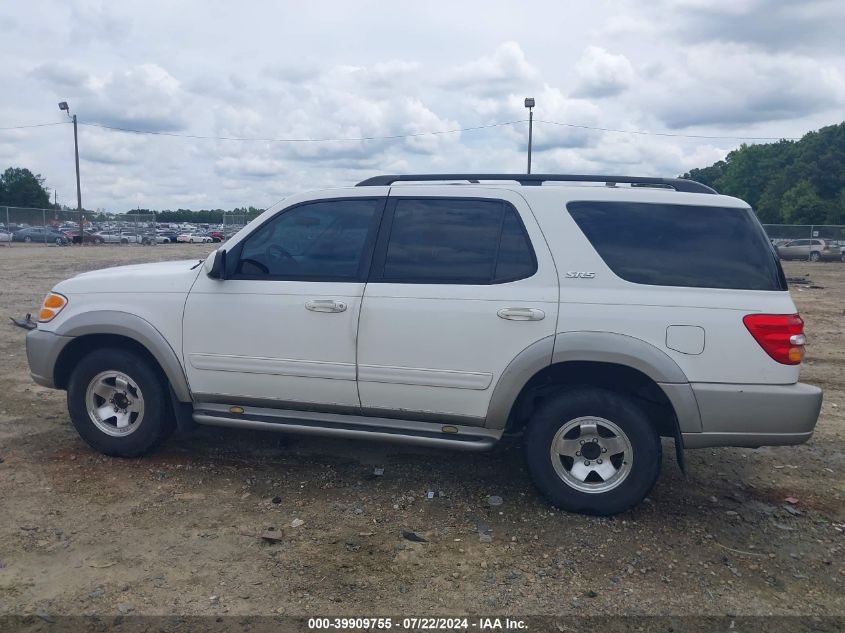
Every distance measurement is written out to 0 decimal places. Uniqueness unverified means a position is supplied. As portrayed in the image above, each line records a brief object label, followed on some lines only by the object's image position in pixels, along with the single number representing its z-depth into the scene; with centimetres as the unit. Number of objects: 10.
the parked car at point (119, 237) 4441
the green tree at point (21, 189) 8675
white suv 403
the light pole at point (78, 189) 4339
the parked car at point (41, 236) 4028
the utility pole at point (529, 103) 3453
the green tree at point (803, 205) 6469
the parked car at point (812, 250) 3509
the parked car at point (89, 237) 4303
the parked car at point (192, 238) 5203
